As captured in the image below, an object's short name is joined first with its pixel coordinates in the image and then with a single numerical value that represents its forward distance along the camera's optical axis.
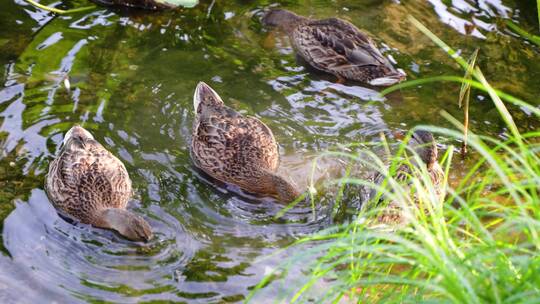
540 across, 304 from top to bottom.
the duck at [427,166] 11.27
